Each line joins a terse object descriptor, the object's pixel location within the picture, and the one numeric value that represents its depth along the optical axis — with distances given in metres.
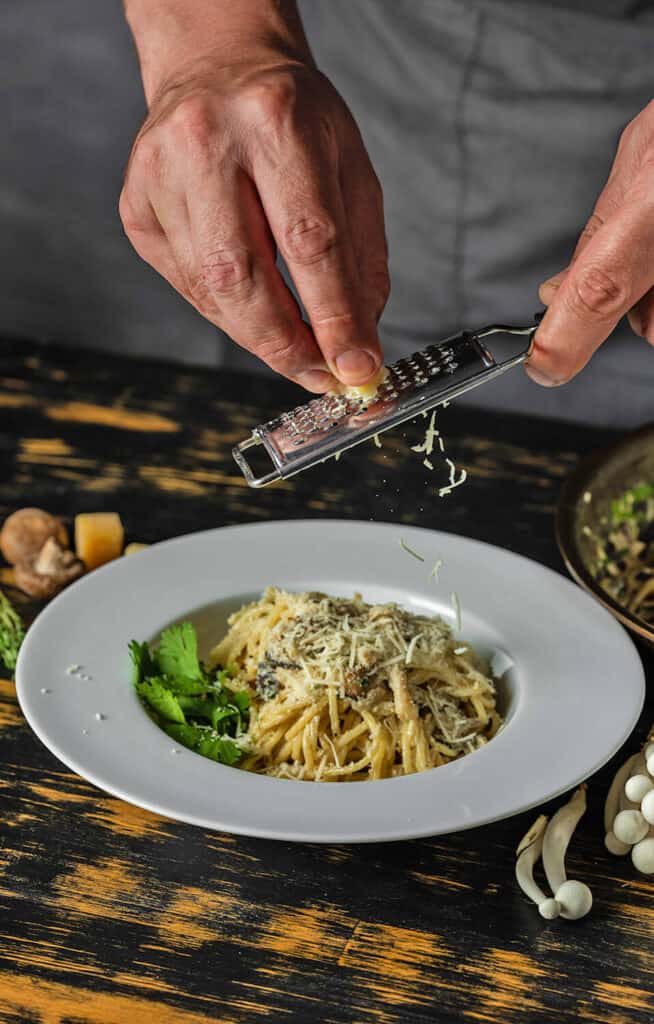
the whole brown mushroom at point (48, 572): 1.01
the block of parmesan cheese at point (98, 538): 1.03
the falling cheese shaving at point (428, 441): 0.89
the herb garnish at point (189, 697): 0.88
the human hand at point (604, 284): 0.83
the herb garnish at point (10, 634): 0.94
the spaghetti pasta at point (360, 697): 0.89
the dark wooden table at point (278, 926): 0.77
